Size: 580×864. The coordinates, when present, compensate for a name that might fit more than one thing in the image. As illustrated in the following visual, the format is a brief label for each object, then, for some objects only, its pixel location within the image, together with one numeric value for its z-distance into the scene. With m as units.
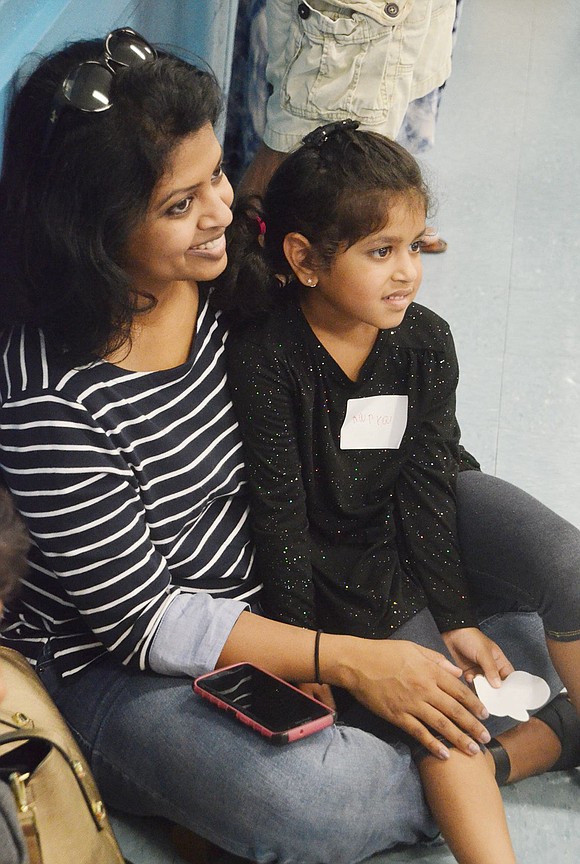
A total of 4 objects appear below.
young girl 2.70
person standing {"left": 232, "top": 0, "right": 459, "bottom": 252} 3.21
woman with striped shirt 2.48
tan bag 2.35
